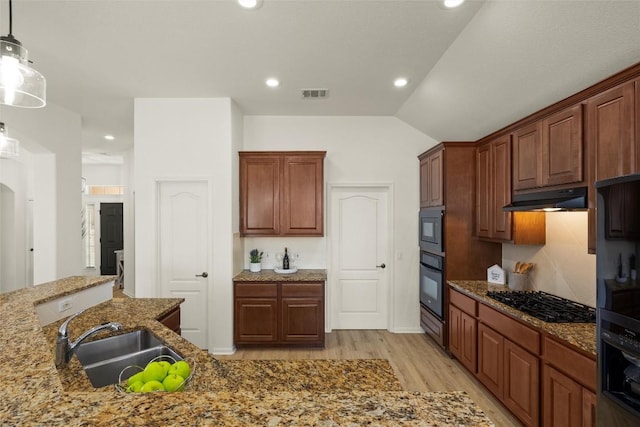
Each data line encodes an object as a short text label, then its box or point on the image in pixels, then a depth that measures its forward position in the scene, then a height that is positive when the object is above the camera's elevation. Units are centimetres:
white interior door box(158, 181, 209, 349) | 374 -43
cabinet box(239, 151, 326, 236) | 398 +32
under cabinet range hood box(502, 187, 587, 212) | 214 +11
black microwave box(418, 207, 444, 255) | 363 -19
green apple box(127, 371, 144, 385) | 118 -64
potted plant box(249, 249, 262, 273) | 410 -63
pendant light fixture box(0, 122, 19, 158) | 260 +60
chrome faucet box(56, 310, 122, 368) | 138 -61
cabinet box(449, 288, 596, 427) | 181 -112
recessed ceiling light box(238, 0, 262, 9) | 202 +143
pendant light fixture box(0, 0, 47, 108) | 145 +69
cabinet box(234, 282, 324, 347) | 368 -123
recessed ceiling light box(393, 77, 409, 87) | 321 +144
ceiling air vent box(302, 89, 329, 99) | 349 +143
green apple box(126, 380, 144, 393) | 114 -65
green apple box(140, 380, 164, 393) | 109 -63
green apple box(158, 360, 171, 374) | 123 -62
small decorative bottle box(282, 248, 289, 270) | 407 -66
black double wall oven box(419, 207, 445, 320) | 363 -59
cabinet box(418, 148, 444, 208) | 370 +47
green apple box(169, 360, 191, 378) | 122 -63
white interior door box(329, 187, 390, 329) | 442 -81
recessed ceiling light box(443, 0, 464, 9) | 200 +141
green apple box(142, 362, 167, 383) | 117 -62
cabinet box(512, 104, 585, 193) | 222 +52
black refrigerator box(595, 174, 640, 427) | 125 -38
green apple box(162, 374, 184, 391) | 115 -65
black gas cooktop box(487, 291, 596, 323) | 215 -74
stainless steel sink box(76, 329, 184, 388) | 171 -83
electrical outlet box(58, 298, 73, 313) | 209 -64
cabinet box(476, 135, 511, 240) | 303 +28
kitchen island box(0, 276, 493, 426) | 70 -48
